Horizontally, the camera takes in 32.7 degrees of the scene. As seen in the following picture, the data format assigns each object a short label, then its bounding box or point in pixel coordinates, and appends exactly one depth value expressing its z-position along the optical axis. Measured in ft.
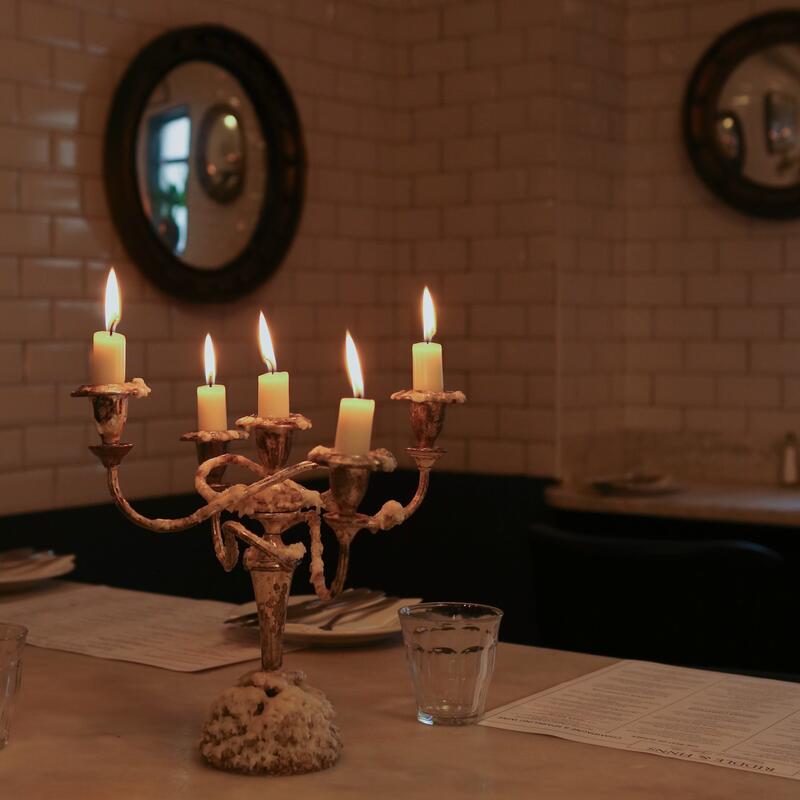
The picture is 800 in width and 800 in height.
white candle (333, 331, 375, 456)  3.77
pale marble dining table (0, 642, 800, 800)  3.87
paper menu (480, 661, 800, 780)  4.25
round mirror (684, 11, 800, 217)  12.21
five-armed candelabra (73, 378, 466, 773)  3.95
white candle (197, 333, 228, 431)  4.29
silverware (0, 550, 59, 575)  7.09
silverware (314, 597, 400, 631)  5.85
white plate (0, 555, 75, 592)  6.88
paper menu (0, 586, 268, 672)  5.63
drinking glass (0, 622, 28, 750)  4.22
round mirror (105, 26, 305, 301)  10.27
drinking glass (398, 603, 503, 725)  4.43
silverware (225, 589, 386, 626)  6.01
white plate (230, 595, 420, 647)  5.71
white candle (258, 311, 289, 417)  4.16
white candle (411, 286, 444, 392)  4.20
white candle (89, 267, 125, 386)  3.97
